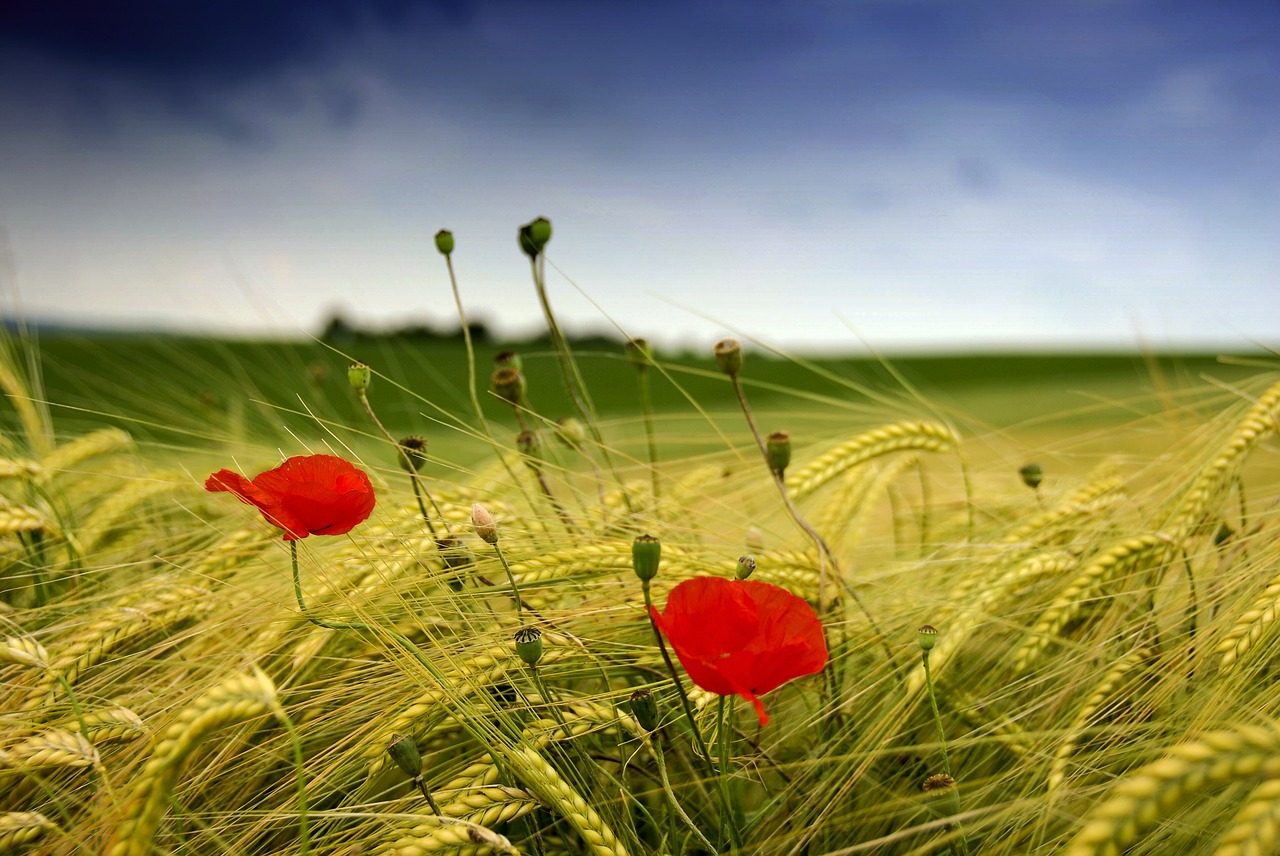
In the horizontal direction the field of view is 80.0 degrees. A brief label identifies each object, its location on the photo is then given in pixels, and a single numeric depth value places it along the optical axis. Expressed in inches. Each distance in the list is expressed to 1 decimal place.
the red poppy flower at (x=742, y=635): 18.8
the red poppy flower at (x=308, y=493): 22.8
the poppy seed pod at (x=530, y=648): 21.9
